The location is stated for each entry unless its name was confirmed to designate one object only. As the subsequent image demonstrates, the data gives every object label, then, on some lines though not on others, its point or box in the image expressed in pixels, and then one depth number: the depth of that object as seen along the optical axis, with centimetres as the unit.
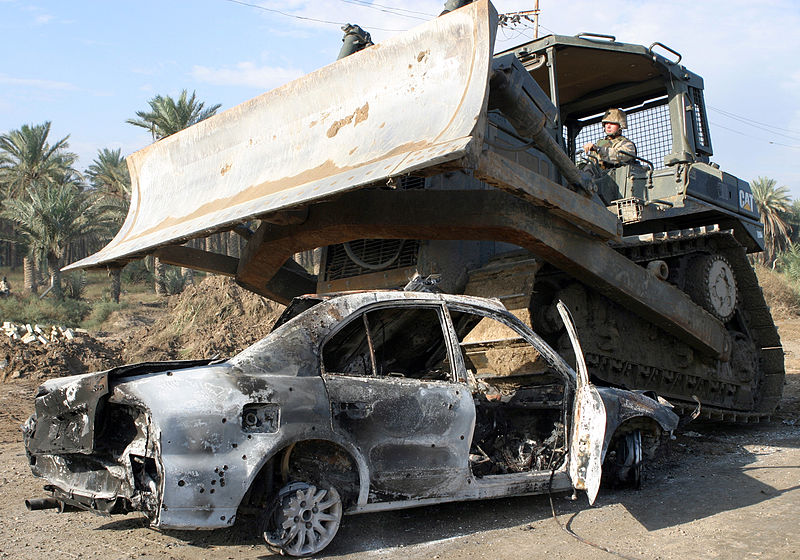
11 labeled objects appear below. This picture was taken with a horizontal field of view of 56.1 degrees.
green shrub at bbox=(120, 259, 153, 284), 3747
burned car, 371
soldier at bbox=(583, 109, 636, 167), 862
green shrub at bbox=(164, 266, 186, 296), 3114
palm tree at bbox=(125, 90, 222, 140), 2747
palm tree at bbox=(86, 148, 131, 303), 3088
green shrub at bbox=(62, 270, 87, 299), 3107
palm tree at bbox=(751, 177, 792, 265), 3656
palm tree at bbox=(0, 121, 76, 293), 3334
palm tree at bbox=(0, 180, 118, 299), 2791
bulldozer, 508
